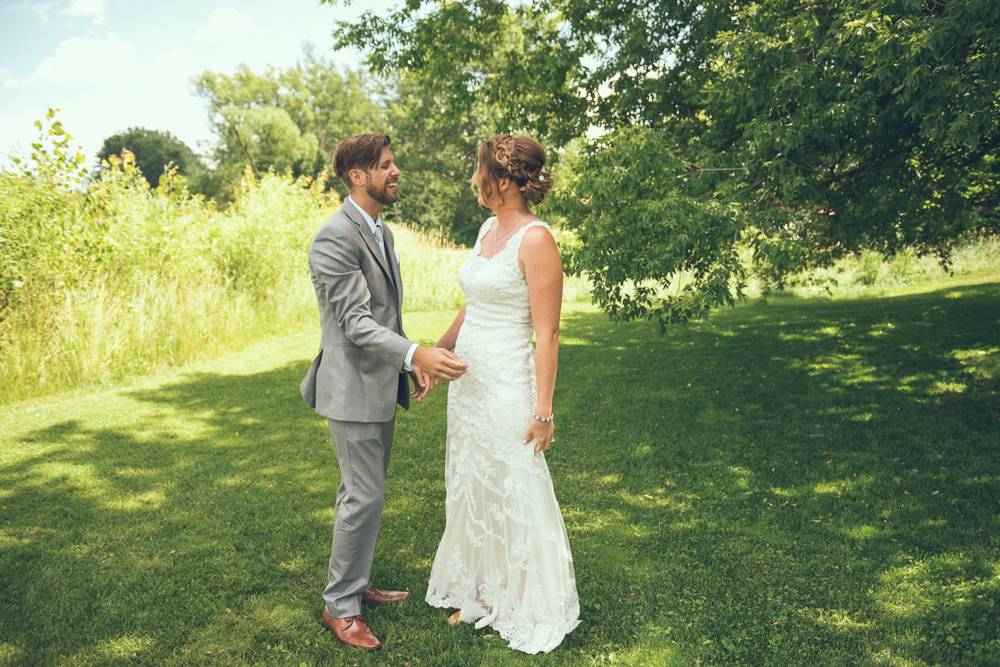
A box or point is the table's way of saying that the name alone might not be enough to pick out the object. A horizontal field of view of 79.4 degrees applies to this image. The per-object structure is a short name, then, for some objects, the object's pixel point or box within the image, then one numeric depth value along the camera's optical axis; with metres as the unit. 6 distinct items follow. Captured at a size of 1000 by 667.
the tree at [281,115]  44.56
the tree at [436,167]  43.75
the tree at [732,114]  4.53
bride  2.85
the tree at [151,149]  59.72
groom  2.78
